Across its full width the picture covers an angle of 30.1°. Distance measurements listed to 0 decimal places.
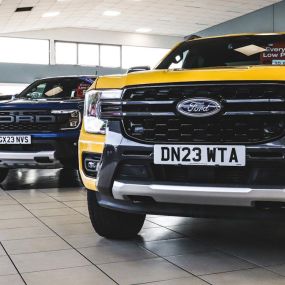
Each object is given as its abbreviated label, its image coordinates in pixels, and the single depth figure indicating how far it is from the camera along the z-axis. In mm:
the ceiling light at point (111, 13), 18156
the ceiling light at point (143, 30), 22259
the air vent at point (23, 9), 15417
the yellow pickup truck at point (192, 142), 2625
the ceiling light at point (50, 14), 17477
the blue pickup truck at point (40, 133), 5656
